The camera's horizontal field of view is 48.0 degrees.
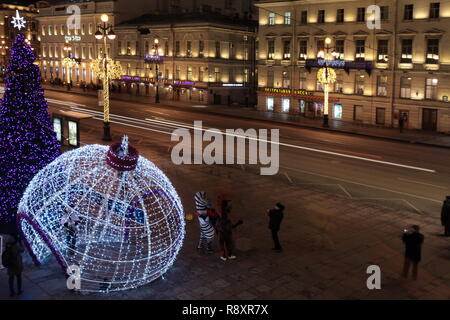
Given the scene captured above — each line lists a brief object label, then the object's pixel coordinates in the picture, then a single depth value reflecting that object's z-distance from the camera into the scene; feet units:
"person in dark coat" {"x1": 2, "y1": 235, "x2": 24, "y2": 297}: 35.45
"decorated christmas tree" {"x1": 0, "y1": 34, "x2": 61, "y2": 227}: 46.52
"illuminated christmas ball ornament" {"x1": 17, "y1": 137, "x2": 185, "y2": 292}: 36.52
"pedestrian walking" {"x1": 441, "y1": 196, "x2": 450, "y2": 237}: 49.70
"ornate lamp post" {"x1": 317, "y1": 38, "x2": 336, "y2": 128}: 137.39
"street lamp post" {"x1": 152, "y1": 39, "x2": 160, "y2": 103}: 201.28
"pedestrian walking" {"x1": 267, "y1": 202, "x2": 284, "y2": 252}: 45.06
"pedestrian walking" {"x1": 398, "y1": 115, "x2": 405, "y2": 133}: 131.23
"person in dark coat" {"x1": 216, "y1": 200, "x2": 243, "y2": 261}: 42.32
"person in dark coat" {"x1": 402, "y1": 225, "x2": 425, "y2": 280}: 39.52
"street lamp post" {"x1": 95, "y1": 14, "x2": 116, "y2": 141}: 102.00
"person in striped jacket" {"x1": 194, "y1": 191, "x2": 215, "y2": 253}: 43.11
